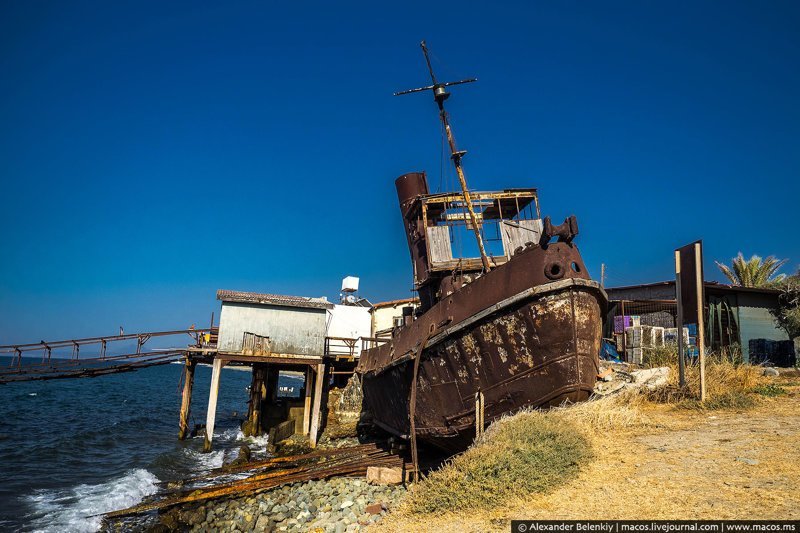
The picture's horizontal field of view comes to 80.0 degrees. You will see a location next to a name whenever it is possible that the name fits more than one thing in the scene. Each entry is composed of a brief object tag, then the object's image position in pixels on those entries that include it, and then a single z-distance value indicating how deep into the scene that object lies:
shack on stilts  18.42
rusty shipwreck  8.08
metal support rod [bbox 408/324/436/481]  8.93
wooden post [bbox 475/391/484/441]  8.63
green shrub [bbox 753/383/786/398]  9.58
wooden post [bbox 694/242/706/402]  8.41
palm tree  25.38
